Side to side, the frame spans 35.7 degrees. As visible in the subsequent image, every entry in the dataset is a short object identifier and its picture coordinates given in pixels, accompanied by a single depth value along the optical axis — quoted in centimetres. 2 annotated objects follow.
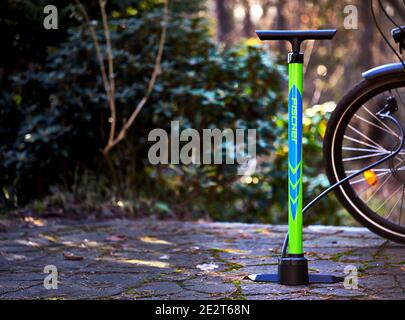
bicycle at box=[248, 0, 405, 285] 231
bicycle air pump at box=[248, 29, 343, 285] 227
